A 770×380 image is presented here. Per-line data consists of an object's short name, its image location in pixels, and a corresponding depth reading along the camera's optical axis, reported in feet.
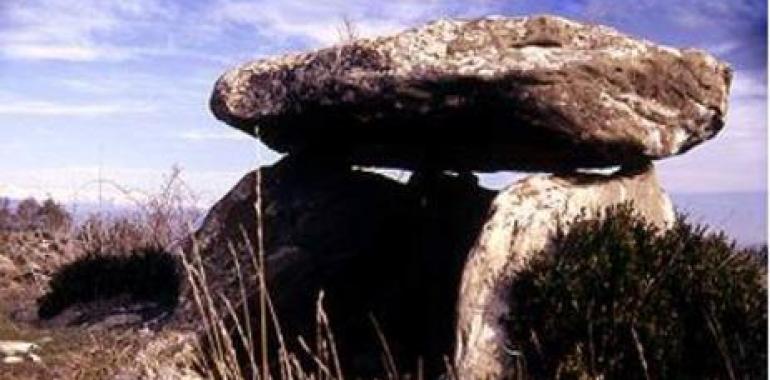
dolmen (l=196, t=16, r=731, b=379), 25.17
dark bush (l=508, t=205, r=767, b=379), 22.41
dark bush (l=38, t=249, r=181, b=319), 35.60
